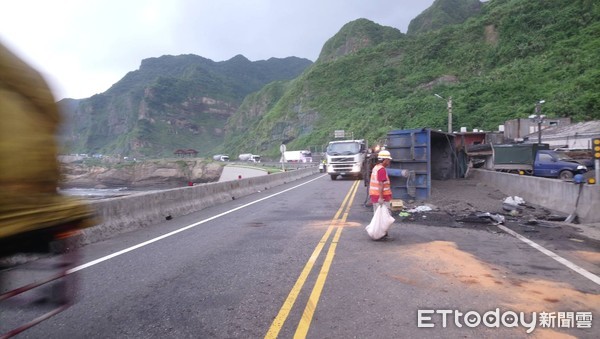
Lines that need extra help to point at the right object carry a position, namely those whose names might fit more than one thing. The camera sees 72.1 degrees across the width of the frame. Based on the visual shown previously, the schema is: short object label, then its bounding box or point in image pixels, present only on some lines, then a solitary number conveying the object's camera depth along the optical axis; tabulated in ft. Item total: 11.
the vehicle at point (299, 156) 219.20
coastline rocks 265.54
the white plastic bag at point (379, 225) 27.25
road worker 27.89
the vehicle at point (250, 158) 268.13
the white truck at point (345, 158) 90.68
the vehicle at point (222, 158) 321.11
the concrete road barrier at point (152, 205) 30.76
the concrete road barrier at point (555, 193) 33.24
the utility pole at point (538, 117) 100.78
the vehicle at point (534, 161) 73.00
